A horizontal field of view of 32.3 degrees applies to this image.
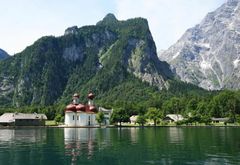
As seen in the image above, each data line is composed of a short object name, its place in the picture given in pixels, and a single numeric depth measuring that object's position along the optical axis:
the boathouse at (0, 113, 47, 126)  190.62
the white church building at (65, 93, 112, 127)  197.25
